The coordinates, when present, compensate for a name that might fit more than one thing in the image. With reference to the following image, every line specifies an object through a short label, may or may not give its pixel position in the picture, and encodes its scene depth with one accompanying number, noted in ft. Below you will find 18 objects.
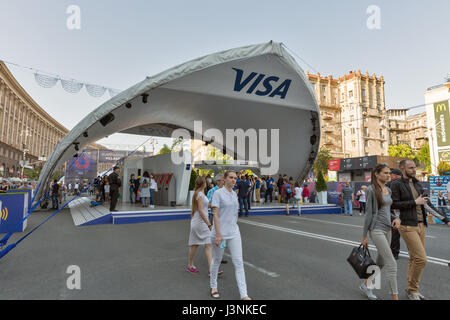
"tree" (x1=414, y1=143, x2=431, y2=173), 159.16
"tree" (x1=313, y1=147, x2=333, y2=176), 157.87
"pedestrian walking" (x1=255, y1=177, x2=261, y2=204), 53.60
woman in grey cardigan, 10.24
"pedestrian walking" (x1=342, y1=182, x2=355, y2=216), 46.29
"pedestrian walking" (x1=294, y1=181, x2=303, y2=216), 41.93
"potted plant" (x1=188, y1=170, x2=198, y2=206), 45.24
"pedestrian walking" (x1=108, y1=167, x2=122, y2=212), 33.42
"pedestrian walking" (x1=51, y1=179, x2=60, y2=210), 47.70
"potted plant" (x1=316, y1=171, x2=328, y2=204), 53.93
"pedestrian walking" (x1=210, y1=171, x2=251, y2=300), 10.22
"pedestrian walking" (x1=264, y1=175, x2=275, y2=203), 52.13
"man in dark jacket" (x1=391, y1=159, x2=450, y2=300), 10.37
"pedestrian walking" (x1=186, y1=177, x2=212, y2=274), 13.67
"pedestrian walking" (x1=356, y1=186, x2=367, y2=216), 45.22
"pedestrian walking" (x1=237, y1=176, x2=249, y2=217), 35.70
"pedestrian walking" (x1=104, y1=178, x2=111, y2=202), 48.13
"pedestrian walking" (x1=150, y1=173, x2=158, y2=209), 40.77
